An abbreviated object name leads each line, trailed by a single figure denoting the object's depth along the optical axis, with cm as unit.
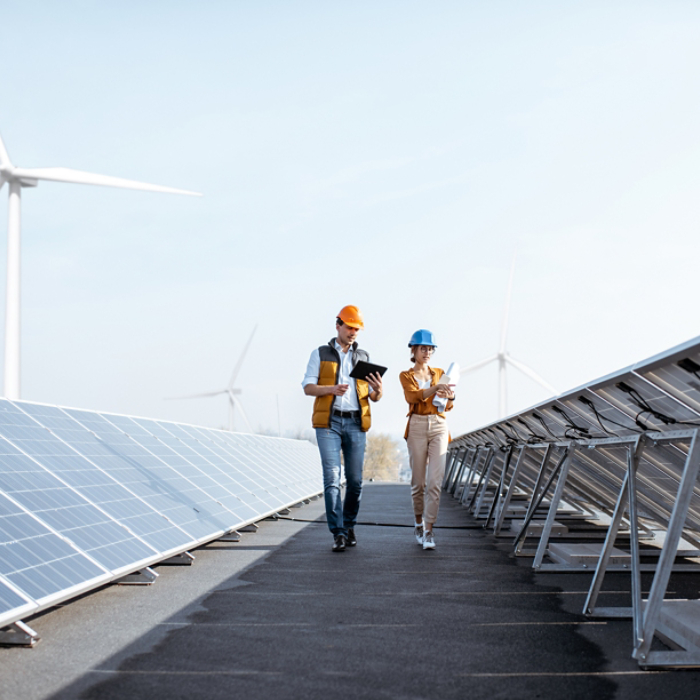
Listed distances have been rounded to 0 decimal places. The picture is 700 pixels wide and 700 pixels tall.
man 913
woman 963
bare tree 10219
